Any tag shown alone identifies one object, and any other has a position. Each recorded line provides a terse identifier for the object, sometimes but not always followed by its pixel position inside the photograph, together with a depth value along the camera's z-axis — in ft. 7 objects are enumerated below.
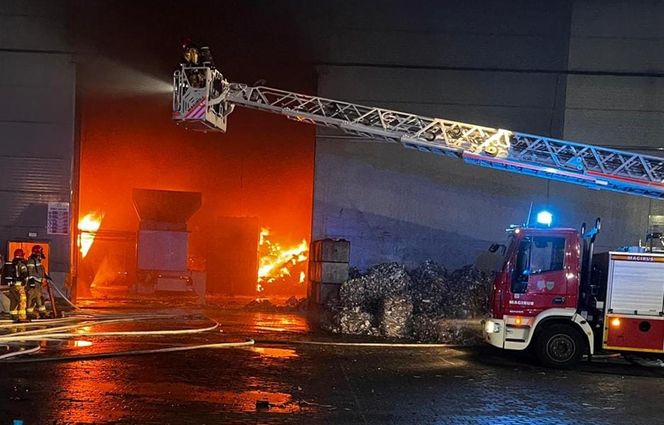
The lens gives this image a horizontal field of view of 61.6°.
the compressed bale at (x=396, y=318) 37.65
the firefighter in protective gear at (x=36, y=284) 36.94
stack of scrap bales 36.96
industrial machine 50.98
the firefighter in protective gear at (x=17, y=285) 35.68
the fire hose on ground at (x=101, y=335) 27.27
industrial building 45.16
